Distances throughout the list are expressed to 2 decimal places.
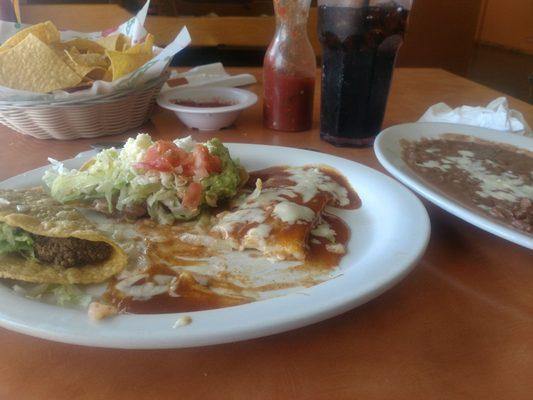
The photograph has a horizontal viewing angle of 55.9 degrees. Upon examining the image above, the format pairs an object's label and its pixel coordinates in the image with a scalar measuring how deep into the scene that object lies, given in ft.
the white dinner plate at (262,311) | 0.72
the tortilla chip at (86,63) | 1.68
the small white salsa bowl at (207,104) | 1.81
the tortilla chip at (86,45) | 1.92
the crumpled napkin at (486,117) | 1.74
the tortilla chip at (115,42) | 1.93
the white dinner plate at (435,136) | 1.00
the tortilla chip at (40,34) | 1.74
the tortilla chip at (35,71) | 1.59
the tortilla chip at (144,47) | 1.75
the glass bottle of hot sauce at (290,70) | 1.72
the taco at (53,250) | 0.93
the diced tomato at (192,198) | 1.21
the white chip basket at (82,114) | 1.60
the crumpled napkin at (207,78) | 2.37
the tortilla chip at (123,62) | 1.65
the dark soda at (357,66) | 1.58
